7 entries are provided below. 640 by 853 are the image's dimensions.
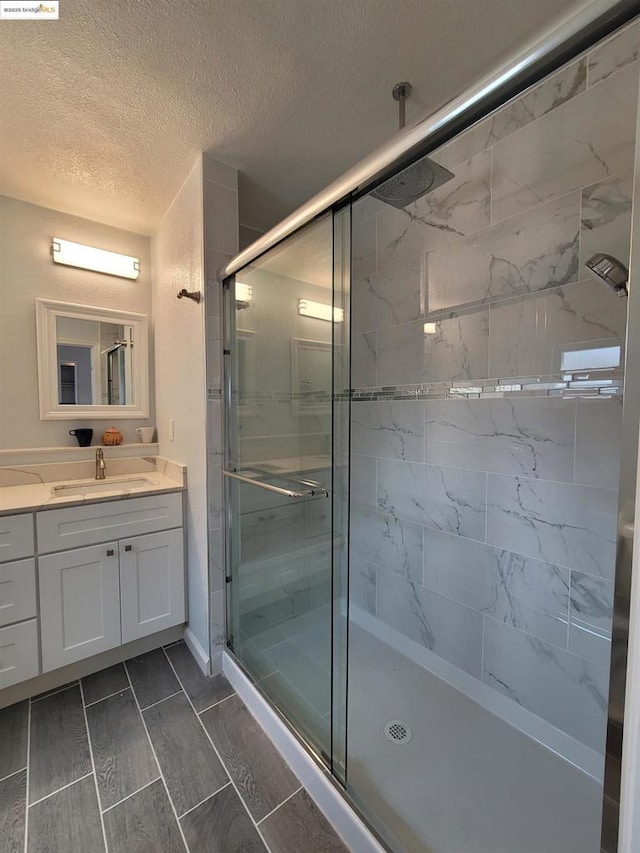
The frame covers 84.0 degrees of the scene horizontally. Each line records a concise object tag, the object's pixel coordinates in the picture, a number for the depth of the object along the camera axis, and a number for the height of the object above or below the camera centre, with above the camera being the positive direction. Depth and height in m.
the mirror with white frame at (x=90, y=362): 2.04 +0.27
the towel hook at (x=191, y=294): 1.72 +0.54
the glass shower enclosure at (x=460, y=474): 1.17 -0.28
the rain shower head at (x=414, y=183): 1.24 +0.87
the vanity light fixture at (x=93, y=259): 2.06 +0.89
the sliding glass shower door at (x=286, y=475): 1.35 -0.30
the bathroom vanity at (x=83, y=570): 1.52 -0.78
